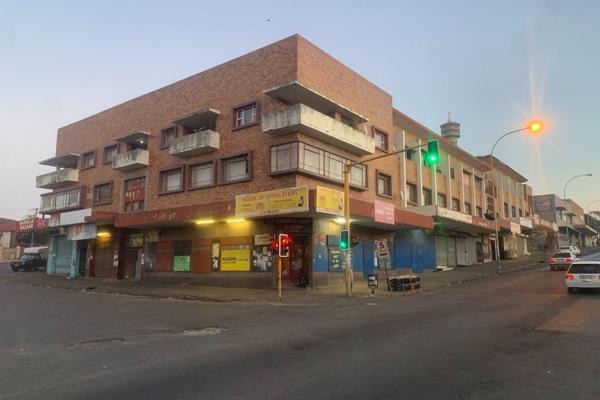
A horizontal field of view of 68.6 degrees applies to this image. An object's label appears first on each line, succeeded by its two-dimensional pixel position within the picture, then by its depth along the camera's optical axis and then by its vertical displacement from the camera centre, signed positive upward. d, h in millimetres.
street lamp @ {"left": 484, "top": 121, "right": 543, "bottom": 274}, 19594 +5974
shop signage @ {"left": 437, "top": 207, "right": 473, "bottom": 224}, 33281 +3650
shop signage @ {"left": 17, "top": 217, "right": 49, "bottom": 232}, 39250 +3405
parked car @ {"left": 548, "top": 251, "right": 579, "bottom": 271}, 32531 +77
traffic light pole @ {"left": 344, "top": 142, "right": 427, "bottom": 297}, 19938 +548
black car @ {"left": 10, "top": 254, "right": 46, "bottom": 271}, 43600 -186
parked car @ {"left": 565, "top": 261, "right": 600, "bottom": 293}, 18047 -585
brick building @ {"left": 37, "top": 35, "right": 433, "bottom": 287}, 24281 +5572
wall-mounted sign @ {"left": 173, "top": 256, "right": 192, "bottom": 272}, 29188 -192
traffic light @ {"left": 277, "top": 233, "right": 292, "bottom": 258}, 18812 +683
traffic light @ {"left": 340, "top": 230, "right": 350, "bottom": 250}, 20016 +997
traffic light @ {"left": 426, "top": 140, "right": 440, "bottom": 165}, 15648 +3854
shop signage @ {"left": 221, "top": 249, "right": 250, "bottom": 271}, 25797 +93
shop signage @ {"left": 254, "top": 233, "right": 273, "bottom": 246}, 24766 +1255
